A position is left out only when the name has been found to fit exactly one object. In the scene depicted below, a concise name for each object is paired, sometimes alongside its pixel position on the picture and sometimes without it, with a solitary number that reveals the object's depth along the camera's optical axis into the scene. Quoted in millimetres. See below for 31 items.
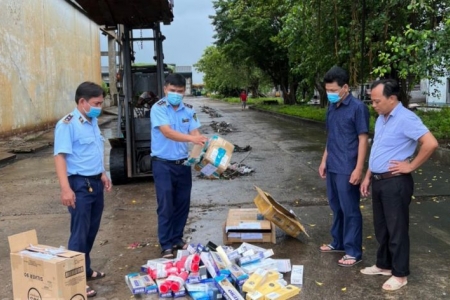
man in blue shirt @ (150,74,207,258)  4602
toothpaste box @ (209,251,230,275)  3811
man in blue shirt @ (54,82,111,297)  3707
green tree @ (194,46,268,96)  44750
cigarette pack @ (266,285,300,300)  3574
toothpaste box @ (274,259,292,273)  4176
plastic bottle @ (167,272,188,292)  3756
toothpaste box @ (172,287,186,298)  3766
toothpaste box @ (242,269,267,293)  3612
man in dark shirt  4156
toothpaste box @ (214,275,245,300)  3456
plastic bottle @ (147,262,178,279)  3965
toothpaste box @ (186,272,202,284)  3824
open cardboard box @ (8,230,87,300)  3072
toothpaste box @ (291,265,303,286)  3959
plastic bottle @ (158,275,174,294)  3752
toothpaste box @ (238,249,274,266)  4156
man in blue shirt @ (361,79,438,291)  3648
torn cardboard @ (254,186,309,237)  4859
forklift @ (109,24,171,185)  7852
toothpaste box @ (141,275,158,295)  3801
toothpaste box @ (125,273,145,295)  3777
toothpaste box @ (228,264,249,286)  3773
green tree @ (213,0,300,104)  25281
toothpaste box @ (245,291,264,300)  3532
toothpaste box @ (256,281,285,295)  3639
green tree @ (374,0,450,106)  8344
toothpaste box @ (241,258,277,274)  4063
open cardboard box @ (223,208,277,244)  4961
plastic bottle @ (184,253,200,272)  3934
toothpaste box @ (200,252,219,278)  3814
